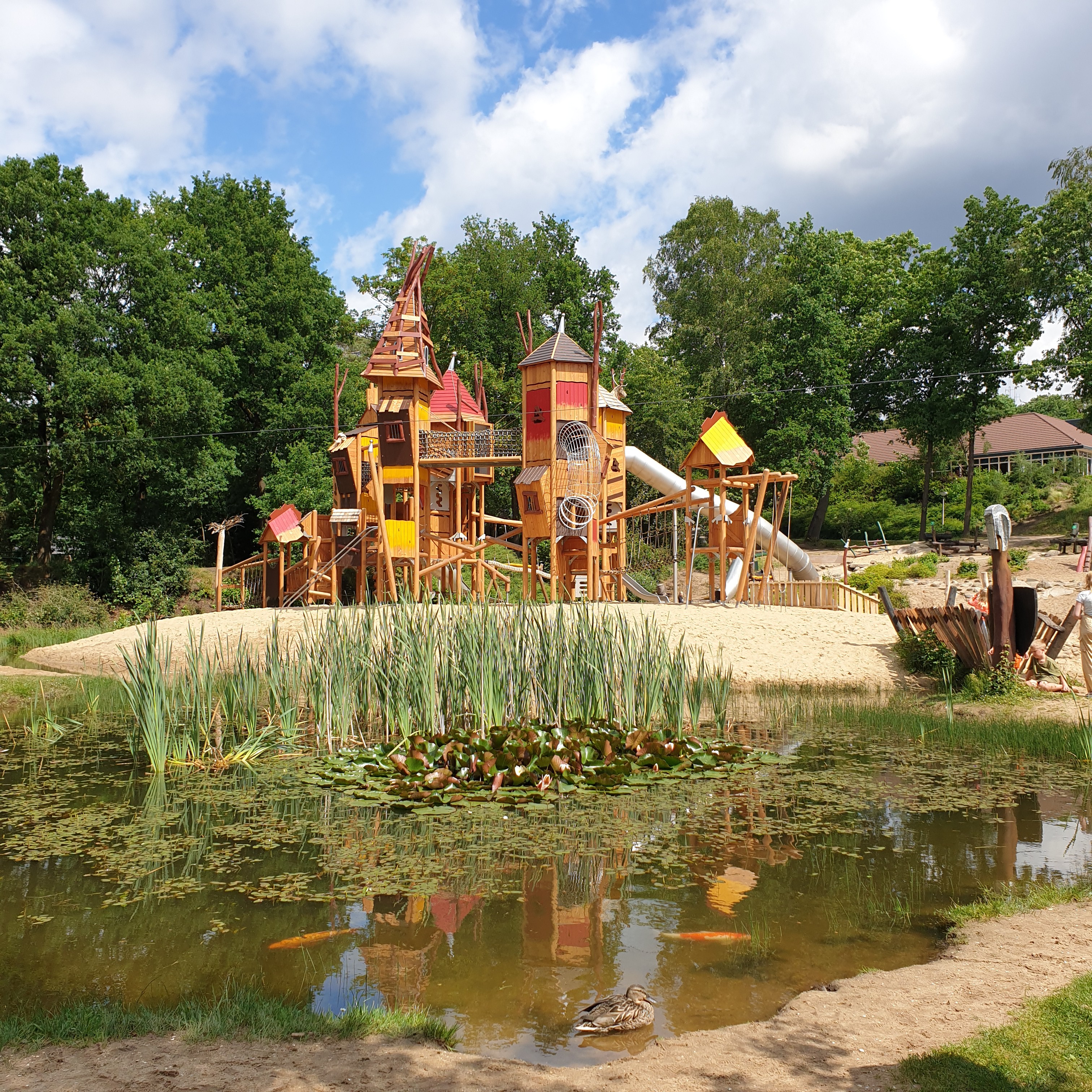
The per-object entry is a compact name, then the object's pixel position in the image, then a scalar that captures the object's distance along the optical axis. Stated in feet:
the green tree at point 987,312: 119.44
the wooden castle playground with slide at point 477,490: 73.41
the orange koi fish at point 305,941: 17.67
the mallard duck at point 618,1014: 14.37
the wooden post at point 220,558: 88.22
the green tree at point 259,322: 115.24
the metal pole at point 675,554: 72.95
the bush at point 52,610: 87.61
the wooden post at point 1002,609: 45.47
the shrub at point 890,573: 94.79
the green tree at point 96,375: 92.48
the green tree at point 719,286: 141.08
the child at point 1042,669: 46.85
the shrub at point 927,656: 48.55
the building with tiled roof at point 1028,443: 157.79
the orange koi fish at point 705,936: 18.08
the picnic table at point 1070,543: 96.73
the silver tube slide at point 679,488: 92.84
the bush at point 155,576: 99.04
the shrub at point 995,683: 44.65
